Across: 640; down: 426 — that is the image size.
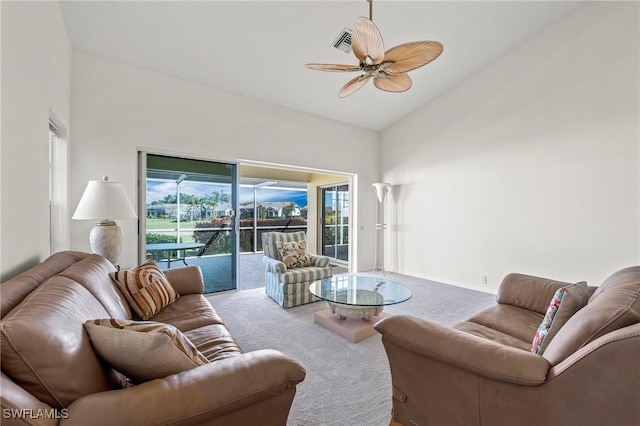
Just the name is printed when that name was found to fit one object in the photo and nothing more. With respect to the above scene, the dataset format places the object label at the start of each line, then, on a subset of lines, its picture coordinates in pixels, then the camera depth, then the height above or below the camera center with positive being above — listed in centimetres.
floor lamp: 579 -41
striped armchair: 353 -78
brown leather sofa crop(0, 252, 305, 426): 76 -54
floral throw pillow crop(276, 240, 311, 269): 396 -54
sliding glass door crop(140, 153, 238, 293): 368 +1
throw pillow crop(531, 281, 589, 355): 128 -46
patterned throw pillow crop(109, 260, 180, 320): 192 -52
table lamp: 245 +4
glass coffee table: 259 -78
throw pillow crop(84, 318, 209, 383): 96 -46
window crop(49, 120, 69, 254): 272 +29
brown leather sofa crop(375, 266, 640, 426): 88 -58
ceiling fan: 202 +127
